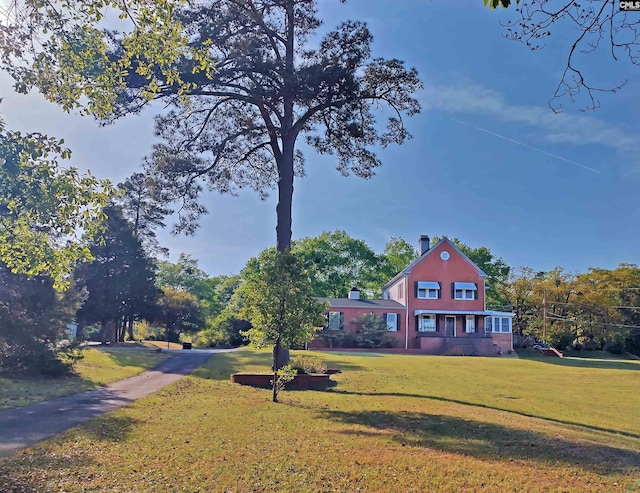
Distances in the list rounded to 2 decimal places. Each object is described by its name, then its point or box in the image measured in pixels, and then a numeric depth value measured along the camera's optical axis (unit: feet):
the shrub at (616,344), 158.71
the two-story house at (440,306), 138.82
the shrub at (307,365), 58.22
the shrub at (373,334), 130.31
